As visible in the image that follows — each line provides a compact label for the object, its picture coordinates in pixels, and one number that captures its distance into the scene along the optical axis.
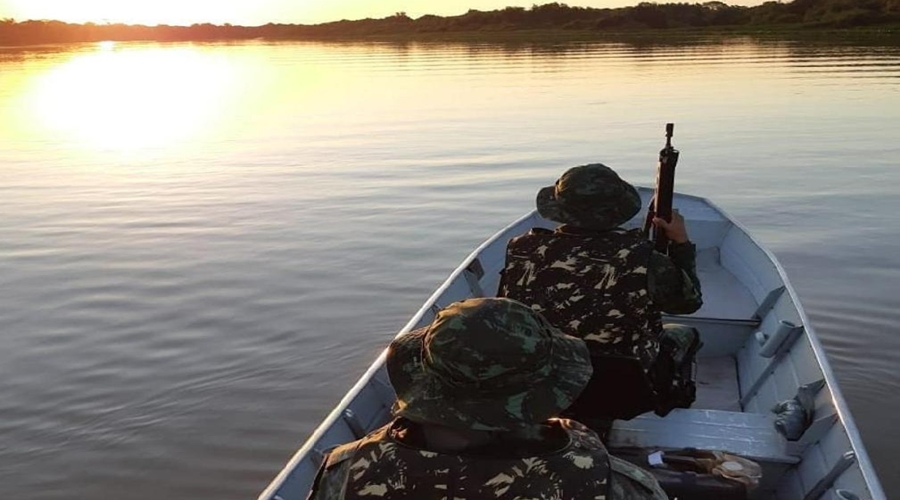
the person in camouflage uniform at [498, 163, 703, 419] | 4.47
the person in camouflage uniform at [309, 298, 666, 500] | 2.41
